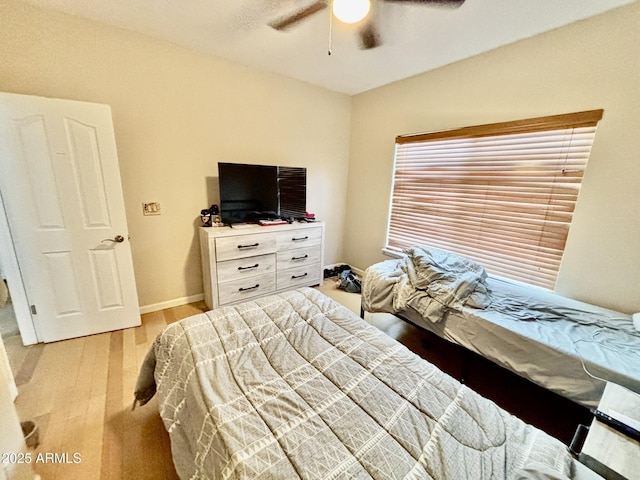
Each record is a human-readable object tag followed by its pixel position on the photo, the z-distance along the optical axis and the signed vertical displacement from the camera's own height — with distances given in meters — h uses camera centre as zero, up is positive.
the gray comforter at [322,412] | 0.77 -0.80
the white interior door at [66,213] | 1.87 -0.30
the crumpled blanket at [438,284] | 1.84 -0.72
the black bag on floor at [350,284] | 3.37 -1.29
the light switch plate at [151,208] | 2.51 -0.30
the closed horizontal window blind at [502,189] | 2.03 +0.00
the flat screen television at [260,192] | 2.70 -0.13
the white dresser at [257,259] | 2.56 -0.84
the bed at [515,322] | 1.33 -0.82
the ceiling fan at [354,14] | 1.35 +1.10
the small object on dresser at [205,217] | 2.71 -0.39
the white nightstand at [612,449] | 0.81 -0.84
